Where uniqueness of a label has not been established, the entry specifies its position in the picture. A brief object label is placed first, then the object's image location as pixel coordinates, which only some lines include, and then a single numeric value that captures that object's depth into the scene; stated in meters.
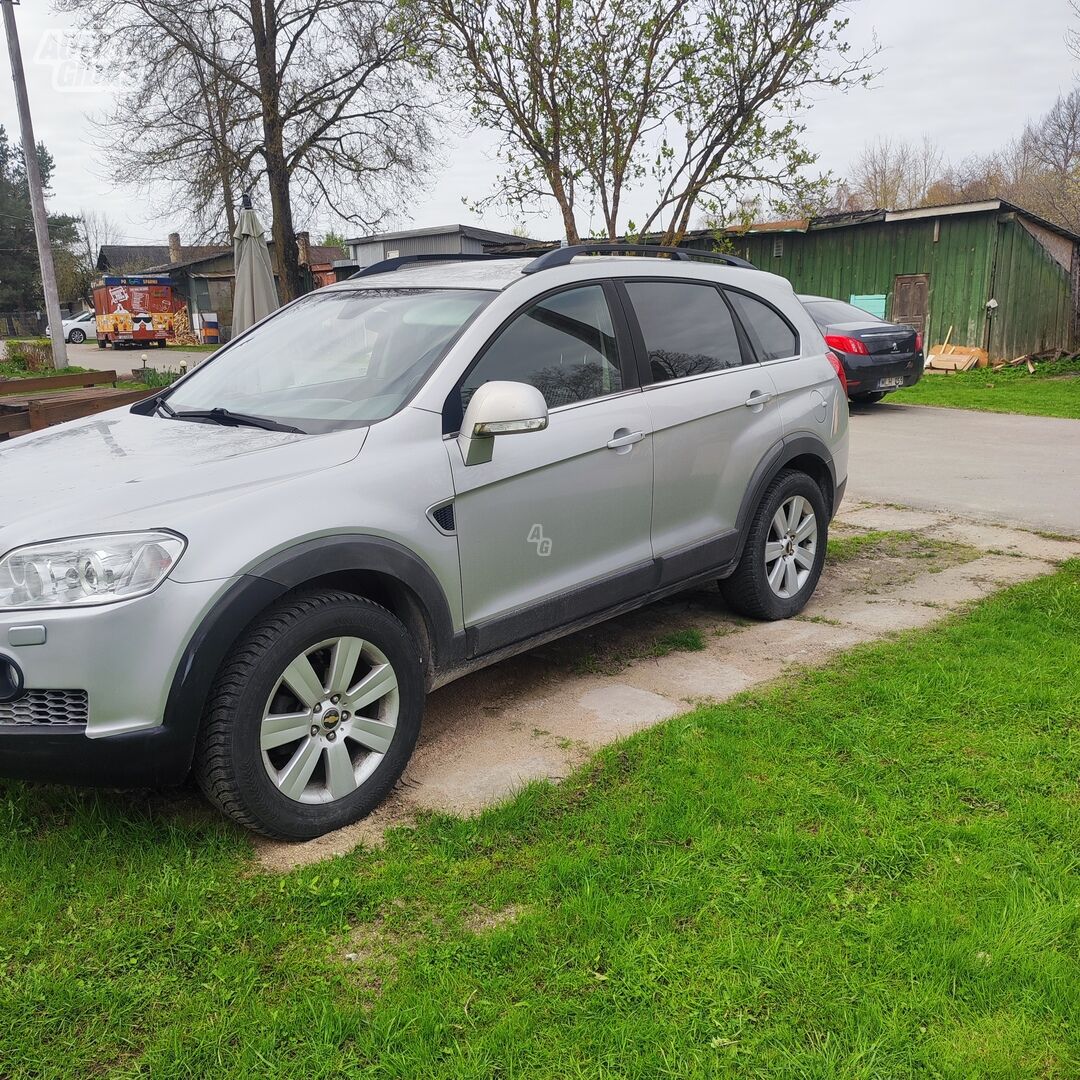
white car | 47.69
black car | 13.80
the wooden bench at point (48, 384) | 7.52
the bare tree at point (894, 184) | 57.80
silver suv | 2.66
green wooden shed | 19.39
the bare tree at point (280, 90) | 21.70
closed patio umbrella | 11.55
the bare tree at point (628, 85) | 12.60
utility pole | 18.40
